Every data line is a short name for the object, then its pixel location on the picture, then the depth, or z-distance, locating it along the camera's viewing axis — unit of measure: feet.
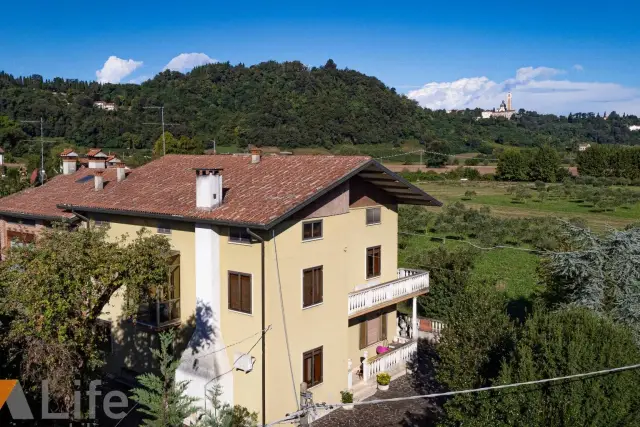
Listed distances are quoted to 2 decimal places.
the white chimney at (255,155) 65.26
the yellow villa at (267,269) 51.75
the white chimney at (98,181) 69.87
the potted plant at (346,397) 58.05
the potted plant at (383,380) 62.95
